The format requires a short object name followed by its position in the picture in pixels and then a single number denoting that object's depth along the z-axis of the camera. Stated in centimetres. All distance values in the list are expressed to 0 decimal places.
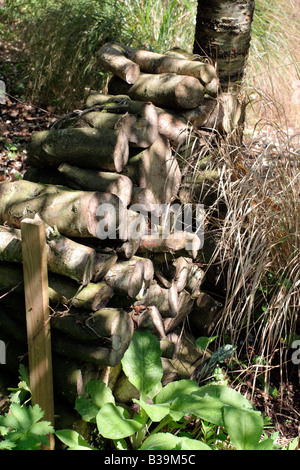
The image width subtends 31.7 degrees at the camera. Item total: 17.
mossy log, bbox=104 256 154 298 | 215
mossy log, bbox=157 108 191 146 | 272
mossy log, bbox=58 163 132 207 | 226
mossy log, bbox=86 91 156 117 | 250
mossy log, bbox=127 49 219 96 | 287
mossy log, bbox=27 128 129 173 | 230
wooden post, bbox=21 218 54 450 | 185
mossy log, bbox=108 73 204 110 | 276
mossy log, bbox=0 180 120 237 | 206
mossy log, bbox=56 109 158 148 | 243
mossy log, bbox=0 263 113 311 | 203
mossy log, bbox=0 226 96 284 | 199
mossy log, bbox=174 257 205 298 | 271
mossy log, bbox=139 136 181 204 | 251
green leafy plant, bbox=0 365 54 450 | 181
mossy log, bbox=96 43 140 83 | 288
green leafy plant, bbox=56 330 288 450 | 187
